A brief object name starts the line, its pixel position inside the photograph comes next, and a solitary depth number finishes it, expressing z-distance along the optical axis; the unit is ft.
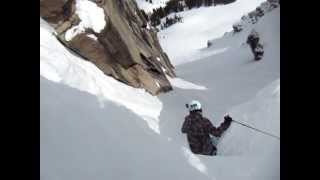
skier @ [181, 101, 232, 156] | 12.49
